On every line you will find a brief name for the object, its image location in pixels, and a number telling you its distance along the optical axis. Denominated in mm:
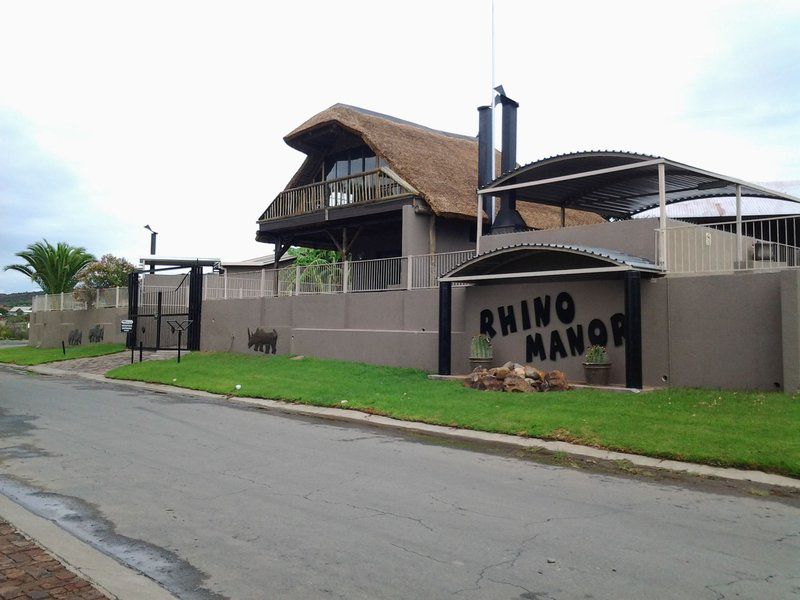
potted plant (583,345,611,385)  14406
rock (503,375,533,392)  14109
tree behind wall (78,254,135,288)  36094
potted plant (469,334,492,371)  16891
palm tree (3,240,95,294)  43906
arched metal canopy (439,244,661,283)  13930
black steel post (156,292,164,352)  28328
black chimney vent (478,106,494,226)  23281
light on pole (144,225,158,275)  40169
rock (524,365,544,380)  14470
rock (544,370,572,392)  14281
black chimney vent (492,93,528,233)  23008
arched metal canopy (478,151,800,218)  15844
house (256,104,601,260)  23828
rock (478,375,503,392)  14523
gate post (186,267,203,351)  28578
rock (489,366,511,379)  14578
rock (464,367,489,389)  15047
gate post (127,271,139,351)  30188
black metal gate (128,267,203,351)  28750
